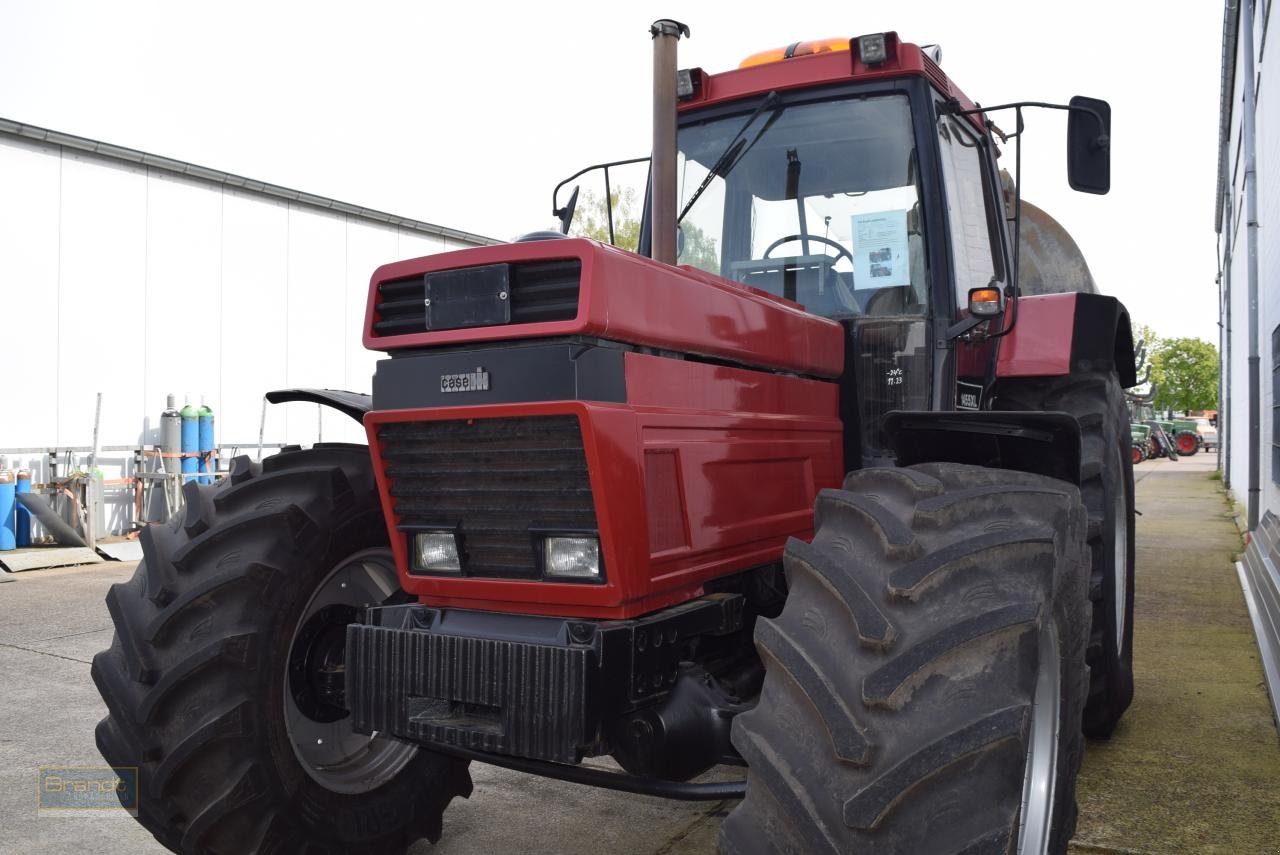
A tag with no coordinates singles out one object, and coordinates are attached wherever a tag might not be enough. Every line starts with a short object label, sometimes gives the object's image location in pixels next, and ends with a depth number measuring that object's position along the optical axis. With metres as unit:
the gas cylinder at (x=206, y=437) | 13.26
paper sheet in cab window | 3.38
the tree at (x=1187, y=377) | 60.34
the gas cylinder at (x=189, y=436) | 13.02
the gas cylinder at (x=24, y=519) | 11.29
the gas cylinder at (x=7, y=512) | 10.88
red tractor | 1.90
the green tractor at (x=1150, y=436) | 34.16
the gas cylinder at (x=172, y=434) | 13.04
